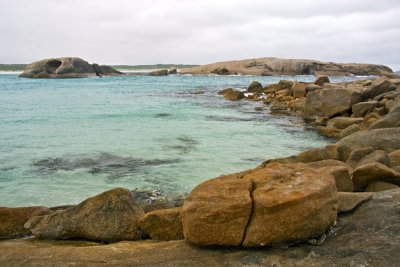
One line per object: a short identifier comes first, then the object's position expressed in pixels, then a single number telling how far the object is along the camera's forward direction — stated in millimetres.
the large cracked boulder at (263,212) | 4422
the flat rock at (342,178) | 6273
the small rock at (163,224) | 5428
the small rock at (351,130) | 15675
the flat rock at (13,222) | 6000
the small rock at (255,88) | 40947
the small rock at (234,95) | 35875
